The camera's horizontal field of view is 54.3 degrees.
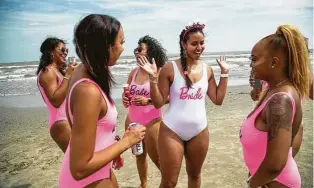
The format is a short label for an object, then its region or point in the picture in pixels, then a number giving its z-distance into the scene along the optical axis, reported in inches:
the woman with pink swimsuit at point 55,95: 171.2
